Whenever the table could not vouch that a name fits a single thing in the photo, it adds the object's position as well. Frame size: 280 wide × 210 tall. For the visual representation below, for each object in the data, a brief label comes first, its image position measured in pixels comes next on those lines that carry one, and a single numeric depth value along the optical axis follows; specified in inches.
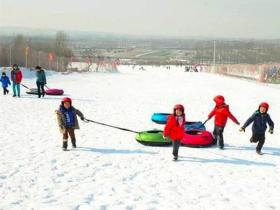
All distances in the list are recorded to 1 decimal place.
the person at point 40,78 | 949.8
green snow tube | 513.7
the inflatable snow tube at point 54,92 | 1074.3
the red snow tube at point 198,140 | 513.8
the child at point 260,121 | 470.9
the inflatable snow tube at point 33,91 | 1063.4
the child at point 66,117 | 467.6
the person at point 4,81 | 1026.9
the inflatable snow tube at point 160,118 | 701.3
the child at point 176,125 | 435.8
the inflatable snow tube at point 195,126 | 578.9
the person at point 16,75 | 965.1
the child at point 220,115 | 504.1
